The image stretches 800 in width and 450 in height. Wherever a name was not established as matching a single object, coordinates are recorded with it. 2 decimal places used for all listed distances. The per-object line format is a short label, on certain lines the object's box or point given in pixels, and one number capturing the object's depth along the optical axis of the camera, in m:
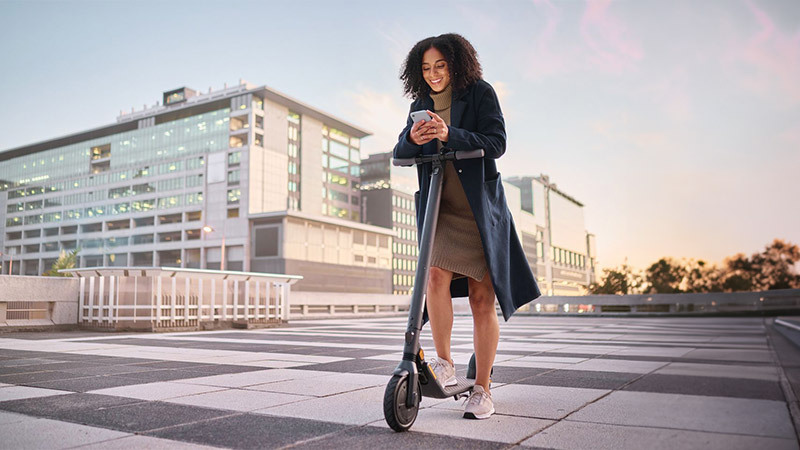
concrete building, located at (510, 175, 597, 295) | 126.94
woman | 2.86
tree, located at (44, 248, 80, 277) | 53.82
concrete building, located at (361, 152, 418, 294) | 91.94
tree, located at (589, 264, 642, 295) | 43.81
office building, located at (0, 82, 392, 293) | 67.00
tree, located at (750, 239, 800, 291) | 57.81
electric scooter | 2.29
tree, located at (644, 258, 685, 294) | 71.25
